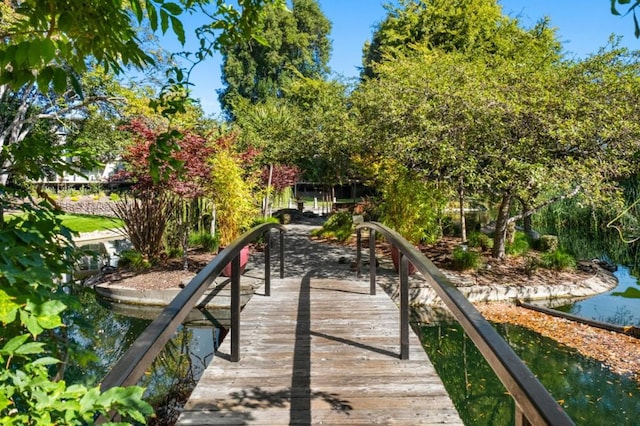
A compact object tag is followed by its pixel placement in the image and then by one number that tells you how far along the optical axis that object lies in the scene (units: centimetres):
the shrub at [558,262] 872
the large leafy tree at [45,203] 81
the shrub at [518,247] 955
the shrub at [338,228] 1192
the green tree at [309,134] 1232
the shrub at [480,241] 1010
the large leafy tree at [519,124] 640
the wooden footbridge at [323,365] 130
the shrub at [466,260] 834
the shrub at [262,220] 1182
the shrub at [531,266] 835
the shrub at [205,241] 997
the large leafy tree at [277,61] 3088
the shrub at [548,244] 1027
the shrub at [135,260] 829
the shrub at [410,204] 838
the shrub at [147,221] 848
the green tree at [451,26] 1728
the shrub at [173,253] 912
